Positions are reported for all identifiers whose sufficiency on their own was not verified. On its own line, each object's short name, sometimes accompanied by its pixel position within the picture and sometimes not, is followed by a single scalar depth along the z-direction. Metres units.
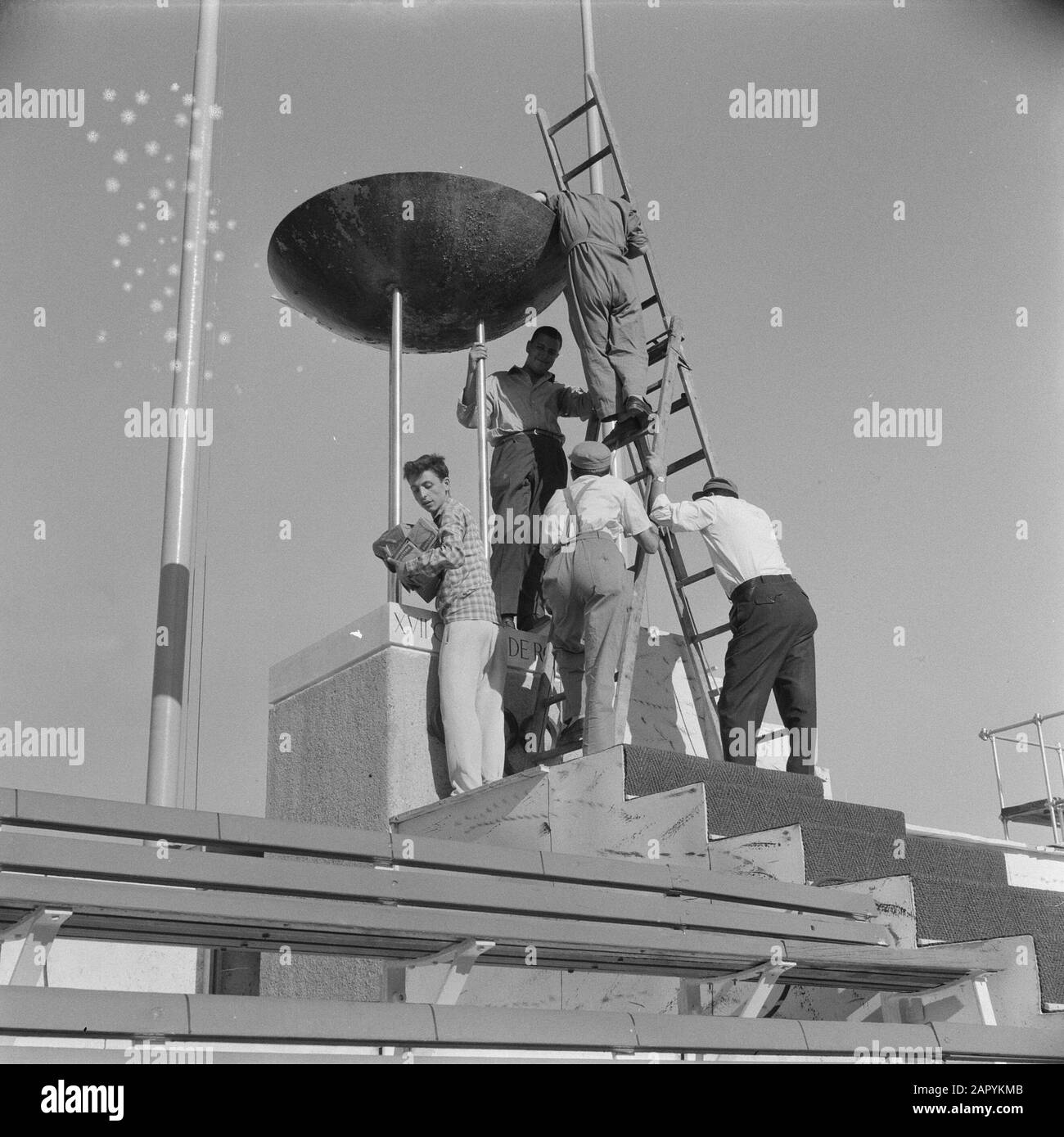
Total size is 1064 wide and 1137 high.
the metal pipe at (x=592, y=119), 8.36
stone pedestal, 5.47
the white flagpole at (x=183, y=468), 5.97
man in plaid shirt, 5.49
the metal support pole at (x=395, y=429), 6.21
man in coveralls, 6.71
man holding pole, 6.68
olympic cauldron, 6.45
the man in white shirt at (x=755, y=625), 5.84
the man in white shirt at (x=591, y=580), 5.39
